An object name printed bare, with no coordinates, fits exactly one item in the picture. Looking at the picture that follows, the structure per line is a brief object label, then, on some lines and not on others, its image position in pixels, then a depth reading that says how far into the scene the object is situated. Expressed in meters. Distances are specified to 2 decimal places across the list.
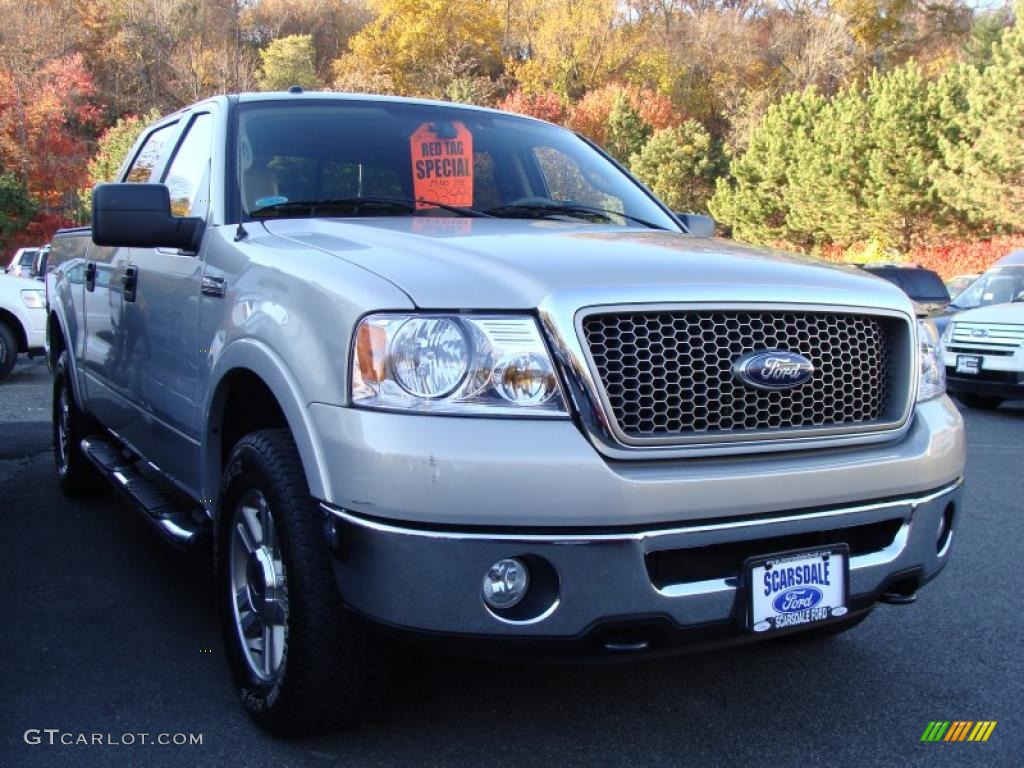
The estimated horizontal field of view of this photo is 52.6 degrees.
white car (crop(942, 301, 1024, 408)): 10.25
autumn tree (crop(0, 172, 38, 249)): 39.75
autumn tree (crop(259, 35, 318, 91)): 65.25
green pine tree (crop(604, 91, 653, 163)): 47.78
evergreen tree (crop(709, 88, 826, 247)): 40.38
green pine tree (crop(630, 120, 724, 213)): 44.81
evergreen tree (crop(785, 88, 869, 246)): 37.50
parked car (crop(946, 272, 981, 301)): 19.89
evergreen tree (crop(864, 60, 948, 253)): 35.94
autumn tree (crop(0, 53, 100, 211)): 45.16
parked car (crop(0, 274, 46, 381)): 11.40
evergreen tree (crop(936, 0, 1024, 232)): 32.50
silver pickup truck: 2.29
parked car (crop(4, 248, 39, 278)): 24.88
